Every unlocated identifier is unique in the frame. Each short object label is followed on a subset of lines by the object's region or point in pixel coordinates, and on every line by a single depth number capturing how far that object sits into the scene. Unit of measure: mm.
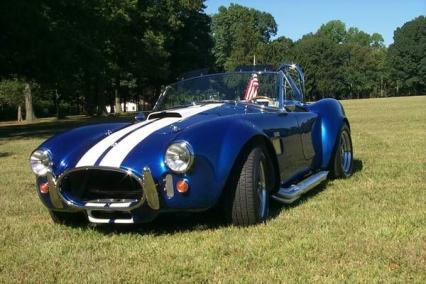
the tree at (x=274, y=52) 97506
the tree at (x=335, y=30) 127250
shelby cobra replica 4453
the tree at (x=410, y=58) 101312
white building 96062
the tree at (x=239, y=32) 100188
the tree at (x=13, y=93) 47562
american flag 6199
